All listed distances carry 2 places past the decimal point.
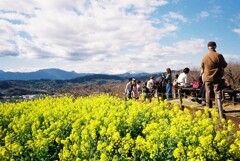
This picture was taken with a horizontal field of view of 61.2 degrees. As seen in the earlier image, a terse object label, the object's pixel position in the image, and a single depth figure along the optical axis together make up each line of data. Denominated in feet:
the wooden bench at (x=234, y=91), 21.96
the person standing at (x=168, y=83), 36.37
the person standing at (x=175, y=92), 36.32
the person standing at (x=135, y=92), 41.97
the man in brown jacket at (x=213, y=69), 20.64
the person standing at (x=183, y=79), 31.65
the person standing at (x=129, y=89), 41.68
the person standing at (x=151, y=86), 40.79
